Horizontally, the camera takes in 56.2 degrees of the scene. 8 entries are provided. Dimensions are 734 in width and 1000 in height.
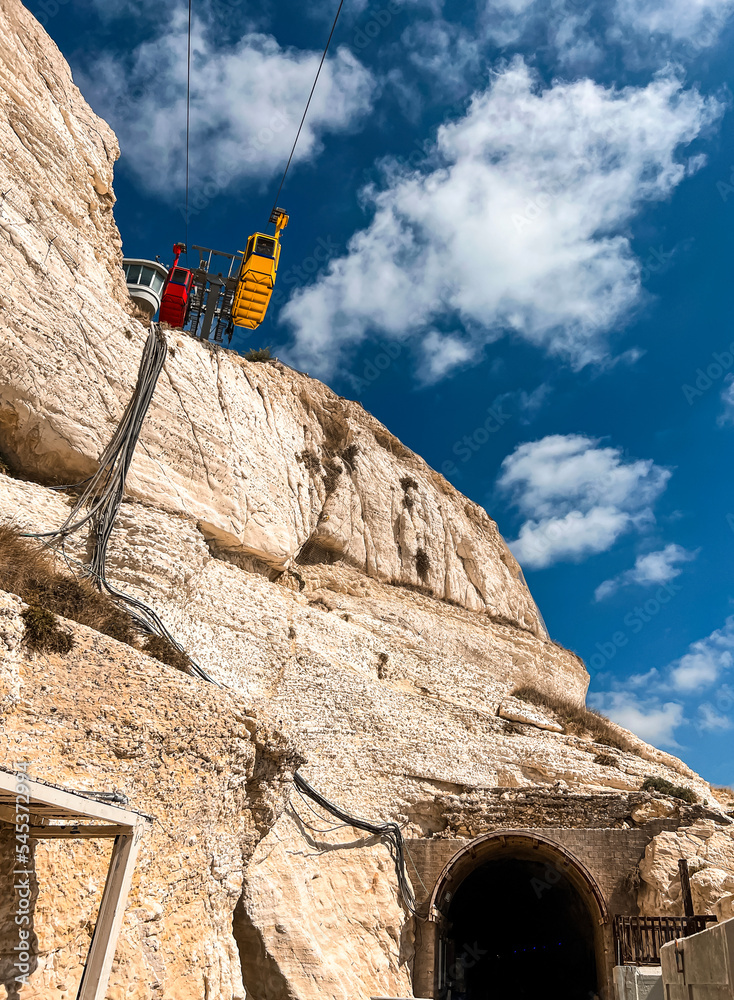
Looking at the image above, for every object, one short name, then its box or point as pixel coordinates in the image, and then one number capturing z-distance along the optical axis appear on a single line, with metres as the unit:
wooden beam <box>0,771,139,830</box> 5.21
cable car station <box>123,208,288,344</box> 24.30
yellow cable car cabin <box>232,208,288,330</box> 24.03
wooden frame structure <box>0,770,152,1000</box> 5.80
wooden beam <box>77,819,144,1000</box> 6.04
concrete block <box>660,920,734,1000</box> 6.41
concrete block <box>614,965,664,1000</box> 12.09
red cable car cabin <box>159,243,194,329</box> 25.73
